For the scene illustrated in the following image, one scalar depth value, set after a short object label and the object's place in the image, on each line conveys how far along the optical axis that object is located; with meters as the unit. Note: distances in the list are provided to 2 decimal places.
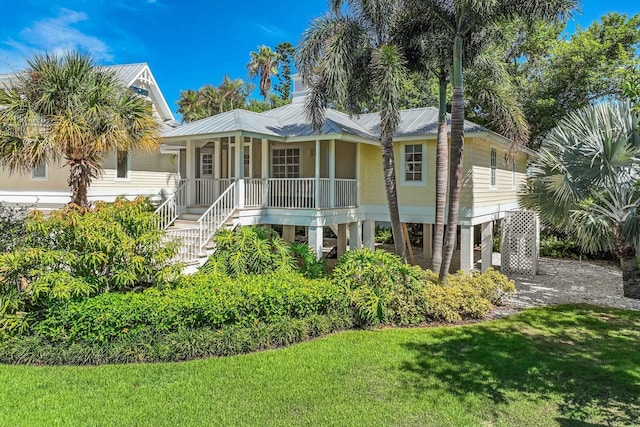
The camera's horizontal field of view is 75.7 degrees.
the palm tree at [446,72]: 11.12
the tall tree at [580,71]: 21.38
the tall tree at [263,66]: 40.91
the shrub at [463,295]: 9.63
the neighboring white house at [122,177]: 14.22
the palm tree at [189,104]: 39.75
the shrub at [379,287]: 9.16
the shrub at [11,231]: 8.59
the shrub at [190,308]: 7.12
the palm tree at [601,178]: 10.87
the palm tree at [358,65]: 9.92
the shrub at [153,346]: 6.96
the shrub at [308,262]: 10.93
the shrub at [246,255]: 10.33
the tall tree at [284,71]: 43.47
